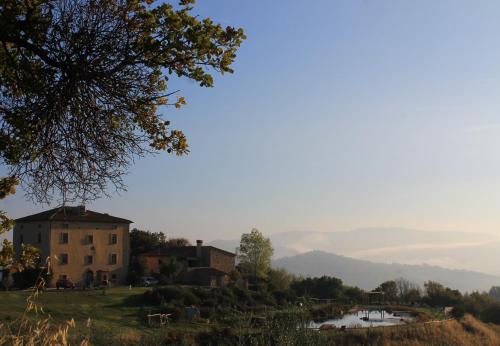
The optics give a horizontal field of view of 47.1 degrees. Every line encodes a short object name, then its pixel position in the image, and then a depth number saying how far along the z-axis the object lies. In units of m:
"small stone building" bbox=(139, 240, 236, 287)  66.12
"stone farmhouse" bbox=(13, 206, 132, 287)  60.47
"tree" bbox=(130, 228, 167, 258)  76.25
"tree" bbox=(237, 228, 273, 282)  75.56
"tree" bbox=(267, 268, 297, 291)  64.89
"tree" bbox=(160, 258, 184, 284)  64.31
